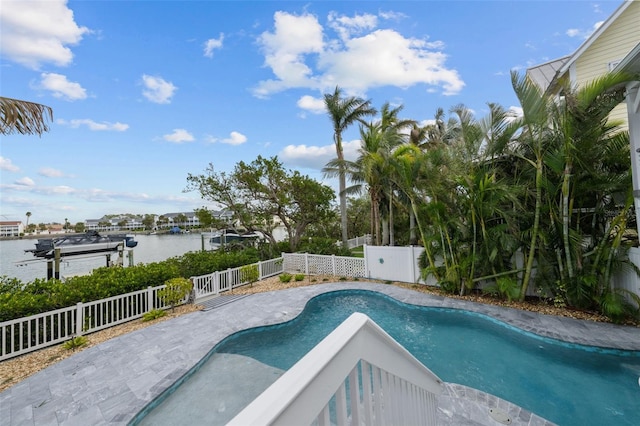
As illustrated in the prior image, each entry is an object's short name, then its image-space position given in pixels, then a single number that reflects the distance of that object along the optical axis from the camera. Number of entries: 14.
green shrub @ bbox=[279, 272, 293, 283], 10.55
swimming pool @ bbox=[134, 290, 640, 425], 3.86
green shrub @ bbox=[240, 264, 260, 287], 10.10
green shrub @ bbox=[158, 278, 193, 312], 7.37
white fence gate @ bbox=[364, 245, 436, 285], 9.48
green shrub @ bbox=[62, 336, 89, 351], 5.45
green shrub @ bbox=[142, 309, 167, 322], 6.84
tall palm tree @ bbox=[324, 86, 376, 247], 14.19
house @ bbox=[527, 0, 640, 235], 7.55
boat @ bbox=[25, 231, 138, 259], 9.38
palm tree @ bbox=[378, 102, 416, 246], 10.85
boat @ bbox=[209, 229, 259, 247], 14.63
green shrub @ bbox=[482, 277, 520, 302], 6.87
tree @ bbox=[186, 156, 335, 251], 13.14
